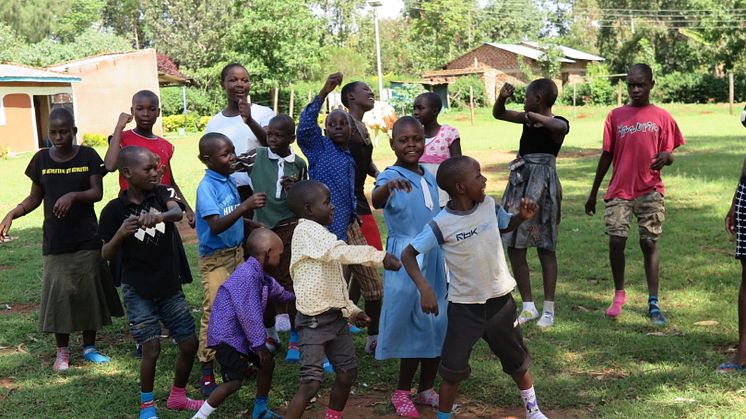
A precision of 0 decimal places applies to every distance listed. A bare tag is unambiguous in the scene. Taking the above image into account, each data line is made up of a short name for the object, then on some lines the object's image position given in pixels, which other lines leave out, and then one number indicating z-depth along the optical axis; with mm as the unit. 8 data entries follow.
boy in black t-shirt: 4352
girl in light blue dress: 4398
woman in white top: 5363
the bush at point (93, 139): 31203
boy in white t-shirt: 3939
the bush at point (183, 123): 39562
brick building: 55281
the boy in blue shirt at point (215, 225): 4574
